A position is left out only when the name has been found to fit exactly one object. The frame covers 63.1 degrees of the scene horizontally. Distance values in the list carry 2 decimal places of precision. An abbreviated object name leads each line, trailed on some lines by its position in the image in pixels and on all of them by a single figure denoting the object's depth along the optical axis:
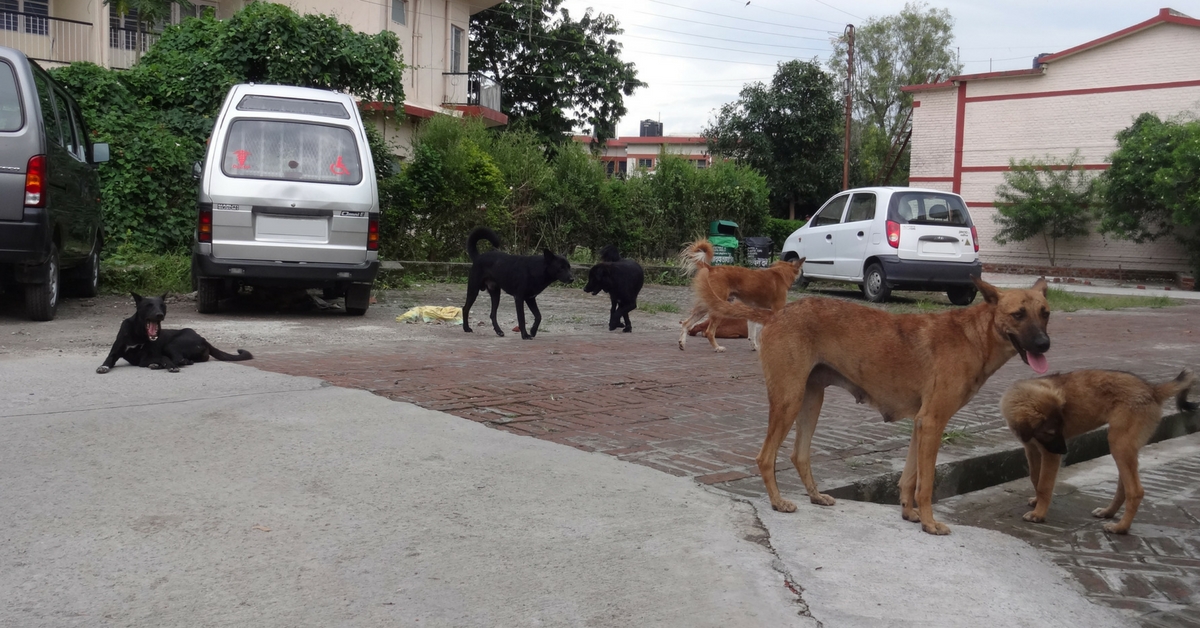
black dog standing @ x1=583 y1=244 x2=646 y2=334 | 11.29
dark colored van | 8.50
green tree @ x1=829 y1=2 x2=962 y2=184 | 57.59
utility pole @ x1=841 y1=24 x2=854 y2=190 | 37.89
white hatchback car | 15.99
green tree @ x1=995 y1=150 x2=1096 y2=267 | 30.69
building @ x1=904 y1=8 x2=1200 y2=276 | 30.53
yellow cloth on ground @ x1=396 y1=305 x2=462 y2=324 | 11.12
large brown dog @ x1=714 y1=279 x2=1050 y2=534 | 4.47
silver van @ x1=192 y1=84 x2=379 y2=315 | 9.91
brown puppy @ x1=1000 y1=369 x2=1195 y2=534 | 4.95
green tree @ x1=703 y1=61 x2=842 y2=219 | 41.41
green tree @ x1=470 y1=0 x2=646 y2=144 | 35.22
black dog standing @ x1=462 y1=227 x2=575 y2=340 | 10.30
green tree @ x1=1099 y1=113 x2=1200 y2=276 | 25.36
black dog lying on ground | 7.04
